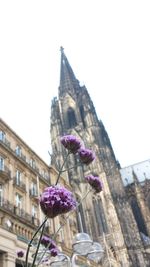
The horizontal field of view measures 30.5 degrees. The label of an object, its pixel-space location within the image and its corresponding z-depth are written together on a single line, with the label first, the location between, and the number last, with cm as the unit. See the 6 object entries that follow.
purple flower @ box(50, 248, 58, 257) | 430
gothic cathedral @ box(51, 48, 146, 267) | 4188
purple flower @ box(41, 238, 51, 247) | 406
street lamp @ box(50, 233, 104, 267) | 625
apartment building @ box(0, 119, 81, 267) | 1351
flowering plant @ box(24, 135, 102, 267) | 237
